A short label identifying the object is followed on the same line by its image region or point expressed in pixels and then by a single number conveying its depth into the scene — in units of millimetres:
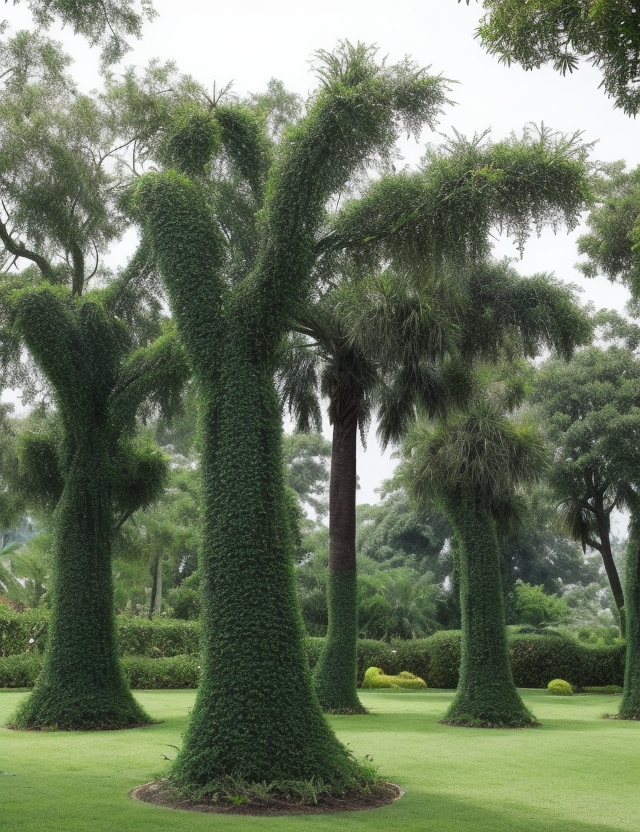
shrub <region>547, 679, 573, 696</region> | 22109
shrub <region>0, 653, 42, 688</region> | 19062
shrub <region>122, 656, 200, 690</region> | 20344
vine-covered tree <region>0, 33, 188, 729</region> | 12609
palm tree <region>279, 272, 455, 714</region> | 14109
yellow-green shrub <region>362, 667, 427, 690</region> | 23031
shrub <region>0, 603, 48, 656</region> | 21844
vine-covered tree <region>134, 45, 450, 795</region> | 7555
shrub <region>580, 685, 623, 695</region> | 23000
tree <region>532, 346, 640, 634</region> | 21703
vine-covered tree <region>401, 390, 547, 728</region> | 14172
